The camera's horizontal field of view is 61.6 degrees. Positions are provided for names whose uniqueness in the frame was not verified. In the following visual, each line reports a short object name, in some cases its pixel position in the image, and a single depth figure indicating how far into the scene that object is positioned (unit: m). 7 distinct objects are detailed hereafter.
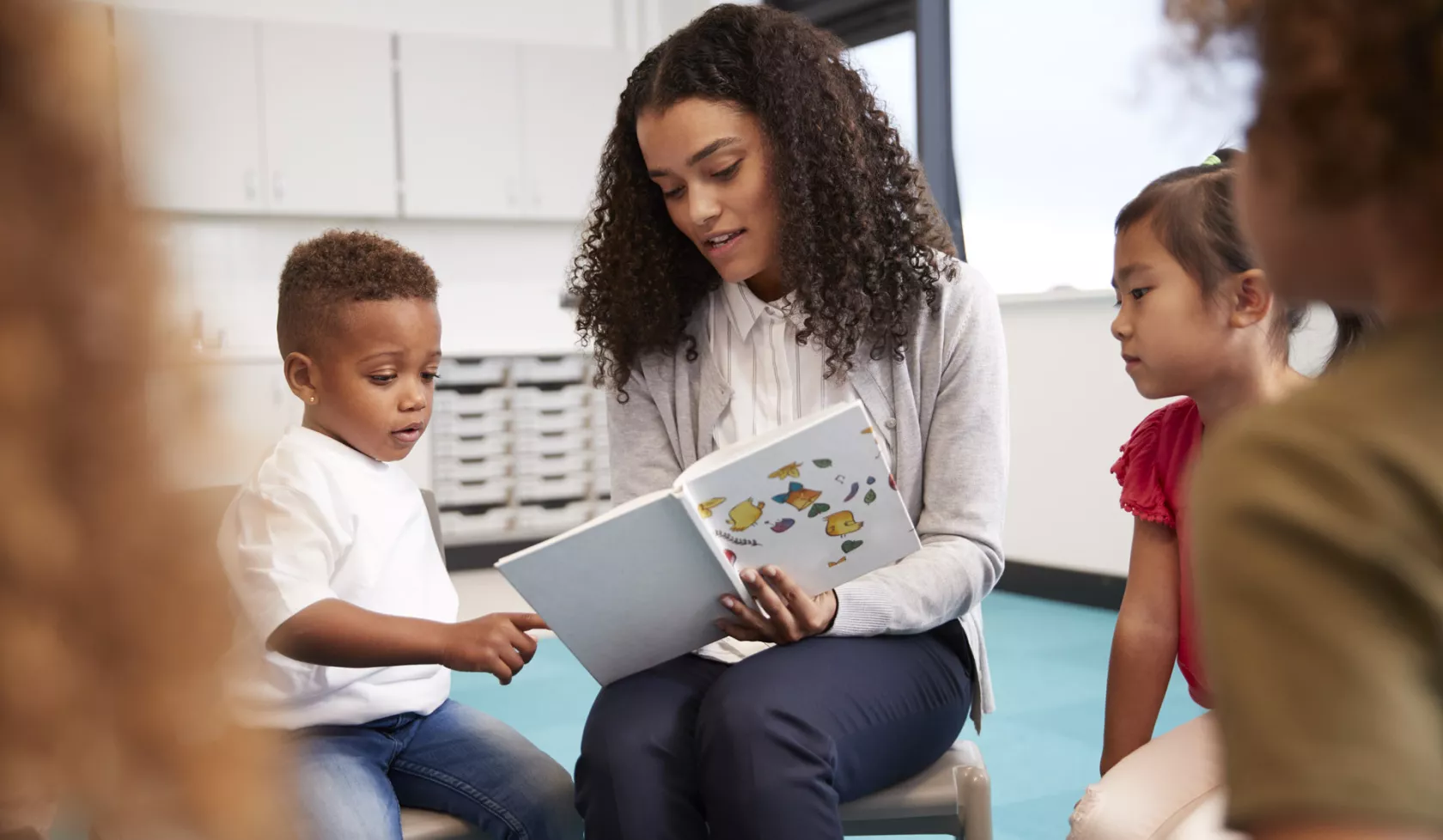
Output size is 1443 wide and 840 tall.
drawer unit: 4.57
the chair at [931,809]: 1.12
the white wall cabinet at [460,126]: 4.76
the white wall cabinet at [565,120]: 4.92
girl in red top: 1.26
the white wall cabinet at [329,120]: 4.54
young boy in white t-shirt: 1.09
